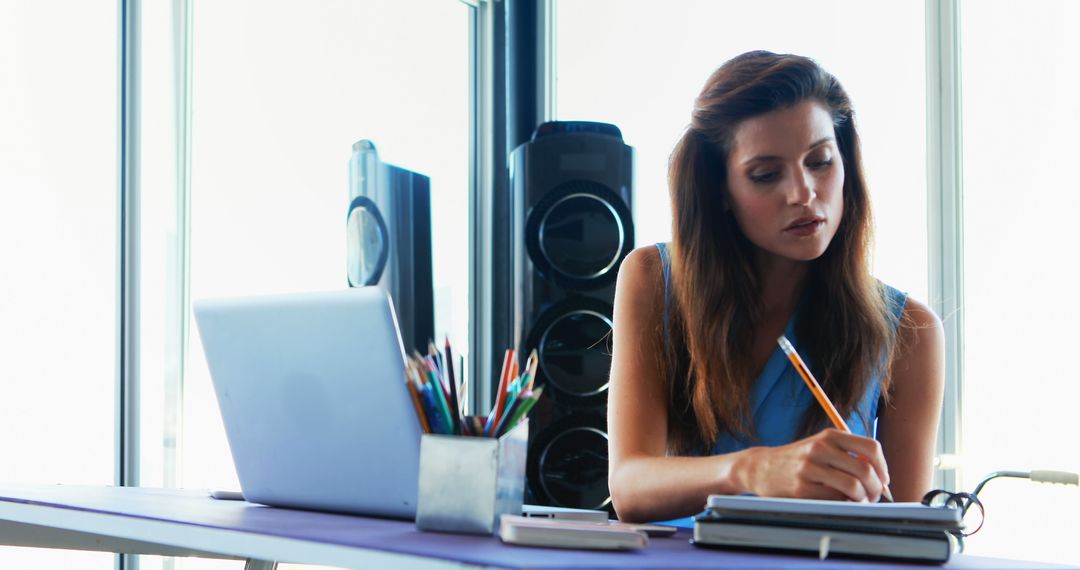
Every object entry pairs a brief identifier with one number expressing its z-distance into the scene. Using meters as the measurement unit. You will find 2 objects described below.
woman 1.50
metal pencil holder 0.86
